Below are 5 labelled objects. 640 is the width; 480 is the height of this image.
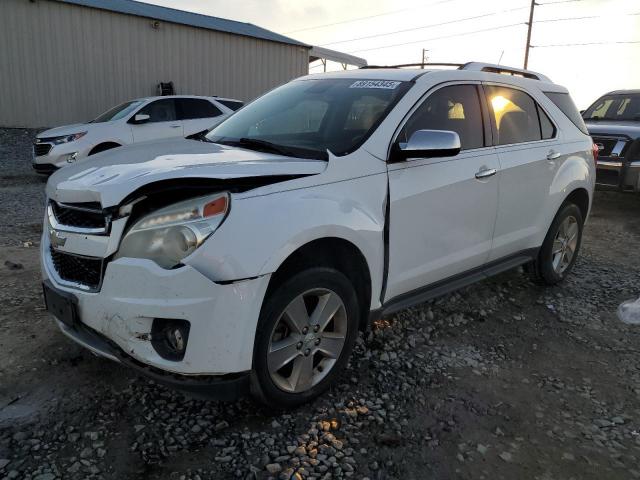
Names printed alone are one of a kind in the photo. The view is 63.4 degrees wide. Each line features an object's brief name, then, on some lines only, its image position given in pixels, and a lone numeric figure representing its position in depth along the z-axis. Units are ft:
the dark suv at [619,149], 26.35
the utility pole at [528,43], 105.60
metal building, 47.26
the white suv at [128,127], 29.53
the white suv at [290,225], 7.26
